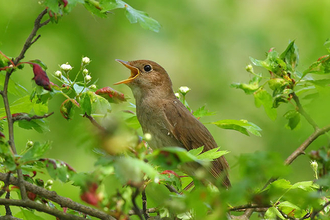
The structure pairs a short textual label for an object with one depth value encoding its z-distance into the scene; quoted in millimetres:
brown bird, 8008
